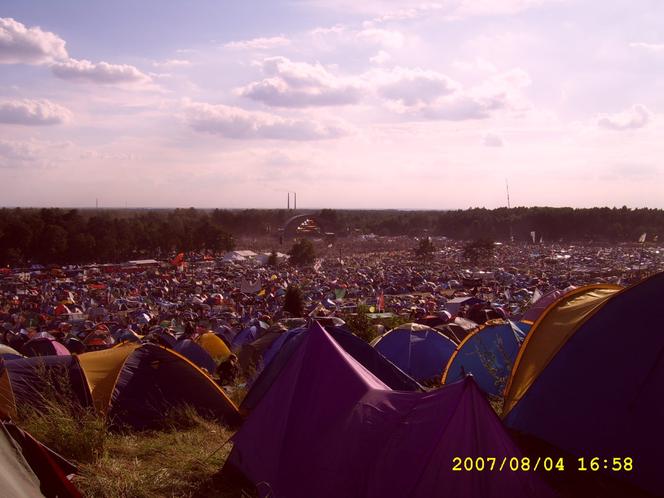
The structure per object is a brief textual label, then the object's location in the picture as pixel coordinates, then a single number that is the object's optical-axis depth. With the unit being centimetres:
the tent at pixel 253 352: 1057
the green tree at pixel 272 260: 5207
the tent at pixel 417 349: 917
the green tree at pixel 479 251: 5434
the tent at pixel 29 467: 308
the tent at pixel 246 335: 1684
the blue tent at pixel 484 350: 786
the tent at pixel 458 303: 2325
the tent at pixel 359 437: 333
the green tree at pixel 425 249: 5519
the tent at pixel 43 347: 1231
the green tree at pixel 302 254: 5206
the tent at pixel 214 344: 1526
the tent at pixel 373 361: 550
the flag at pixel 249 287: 3419
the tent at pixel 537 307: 1107
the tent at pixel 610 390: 393
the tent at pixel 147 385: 587
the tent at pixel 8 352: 1000
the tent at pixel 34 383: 571
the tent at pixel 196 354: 1182
